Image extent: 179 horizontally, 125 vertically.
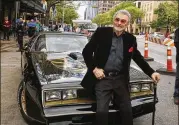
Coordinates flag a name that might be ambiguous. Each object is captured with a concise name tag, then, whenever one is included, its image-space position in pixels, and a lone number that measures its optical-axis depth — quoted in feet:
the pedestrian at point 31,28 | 80.28
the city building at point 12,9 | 100.32
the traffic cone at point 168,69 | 35.10
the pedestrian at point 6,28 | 78.59
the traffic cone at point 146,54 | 48.41
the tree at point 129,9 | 338.79
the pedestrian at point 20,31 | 58.49
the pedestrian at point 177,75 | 21.57
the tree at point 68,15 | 275.18
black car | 13.23
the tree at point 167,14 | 234.72
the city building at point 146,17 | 365.94
